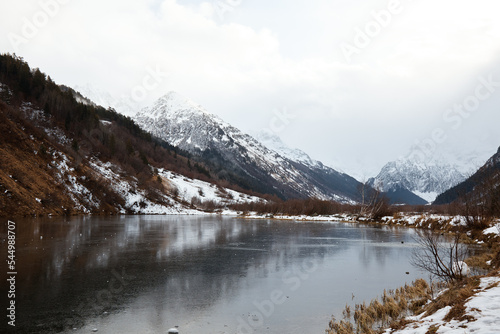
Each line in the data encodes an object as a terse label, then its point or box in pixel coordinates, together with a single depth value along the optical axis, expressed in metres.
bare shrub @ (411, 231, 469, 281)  13.17
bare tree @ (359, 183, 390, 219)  76.50
